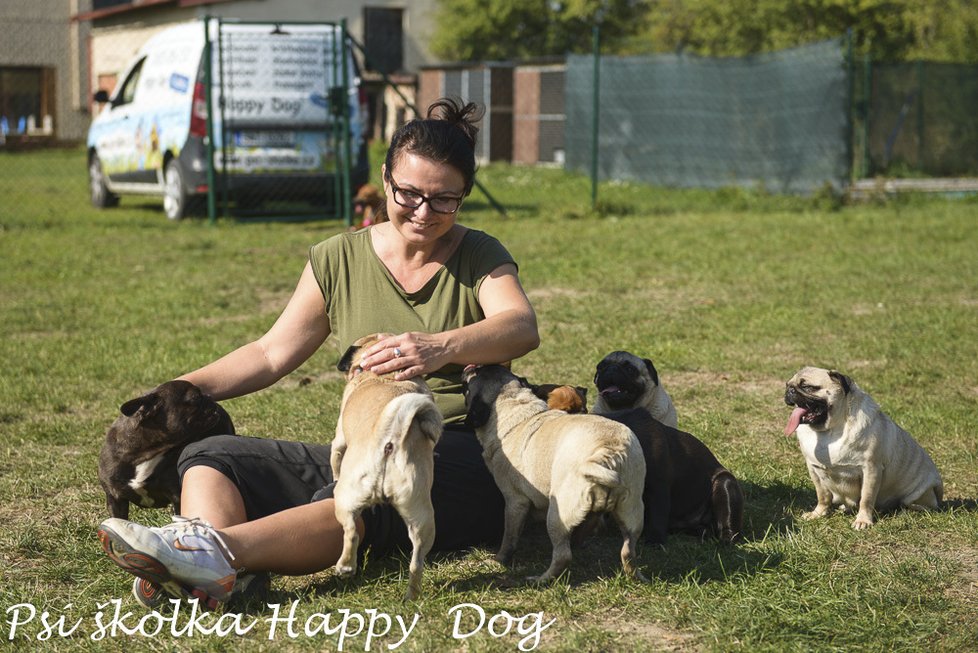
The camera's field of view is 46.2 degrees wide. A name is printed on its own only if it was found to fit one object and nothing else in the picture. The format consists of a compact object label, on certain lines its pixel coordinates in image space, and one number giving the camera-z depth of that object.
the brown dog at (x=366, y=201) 12.21
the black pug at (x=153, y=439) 4.12
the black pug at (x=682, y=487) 4.16
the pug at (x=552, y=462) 3.54
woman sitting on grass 3.50
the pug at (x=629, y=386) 5.03
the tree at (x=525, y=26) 33.06
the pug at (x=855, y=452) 4.48
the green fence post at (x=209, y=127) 13.27
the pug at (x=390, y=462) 3.33
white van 13.85
